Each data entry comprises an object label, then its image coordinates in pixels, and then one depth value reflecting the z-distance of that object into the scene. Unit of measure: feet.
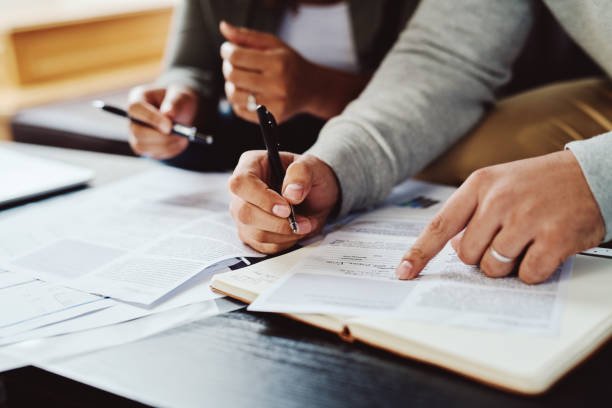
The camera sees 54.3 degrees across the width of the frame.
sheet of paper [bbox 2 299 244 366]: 1.65
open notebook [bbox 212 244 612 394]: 1.32
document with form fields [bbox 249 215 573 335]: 1.52
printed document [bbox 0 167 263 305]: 2.06
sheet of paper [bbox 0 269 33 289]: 2.11
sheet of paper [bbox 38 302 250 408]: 1.42
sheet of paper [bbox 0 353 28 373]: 1.61
